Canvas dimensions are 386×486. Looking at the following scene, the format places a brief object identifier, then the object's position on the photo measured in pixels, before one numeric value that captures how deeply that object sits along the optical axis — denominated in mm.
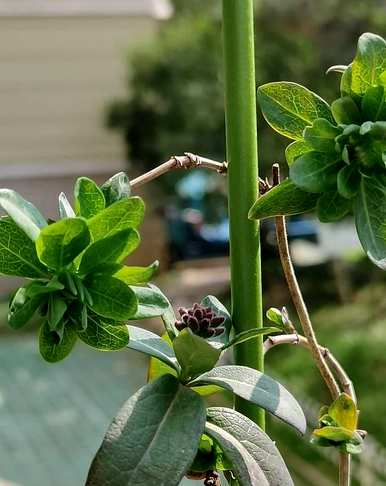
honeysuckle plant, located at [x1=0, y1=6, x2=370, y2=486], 283
